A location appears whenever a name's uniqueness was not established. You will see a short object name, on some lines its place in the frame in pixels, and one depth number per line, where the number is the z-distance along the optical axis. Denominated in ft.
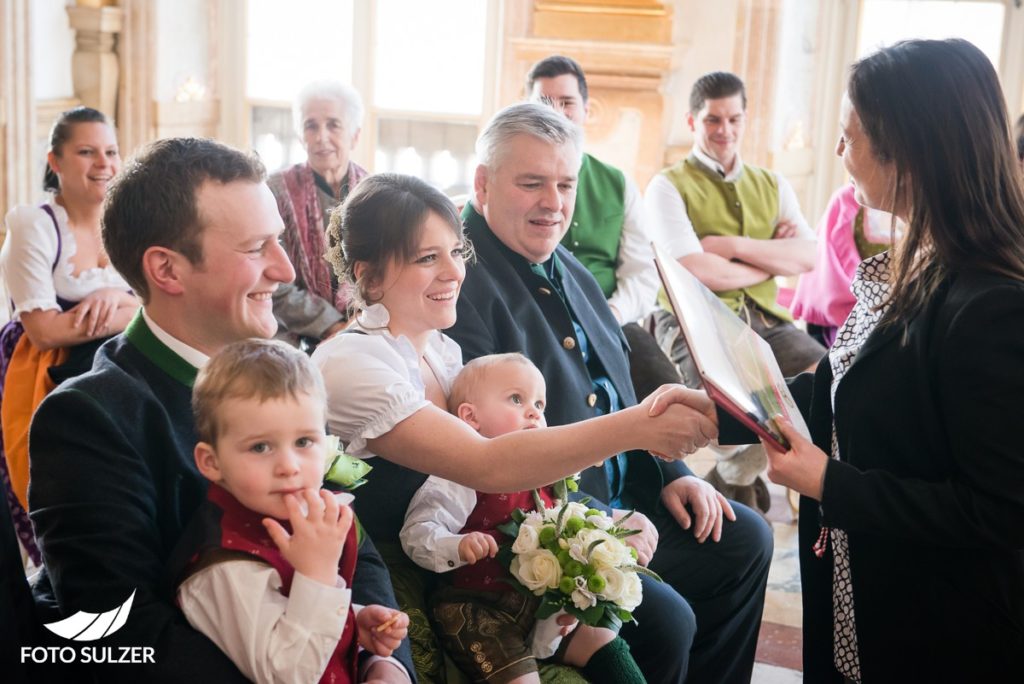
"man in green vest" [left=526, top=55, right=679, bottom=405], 13.03
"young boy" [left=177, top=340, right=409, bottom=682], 4.97
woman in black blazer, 6.27
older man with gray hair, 8.43
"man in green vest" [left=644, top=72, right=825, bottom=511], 14.06
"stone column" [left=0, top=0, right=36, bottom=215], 19.31
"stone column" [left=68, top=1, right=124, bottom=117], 21.56
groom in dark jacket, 5.16
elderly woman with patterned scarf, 13.07
